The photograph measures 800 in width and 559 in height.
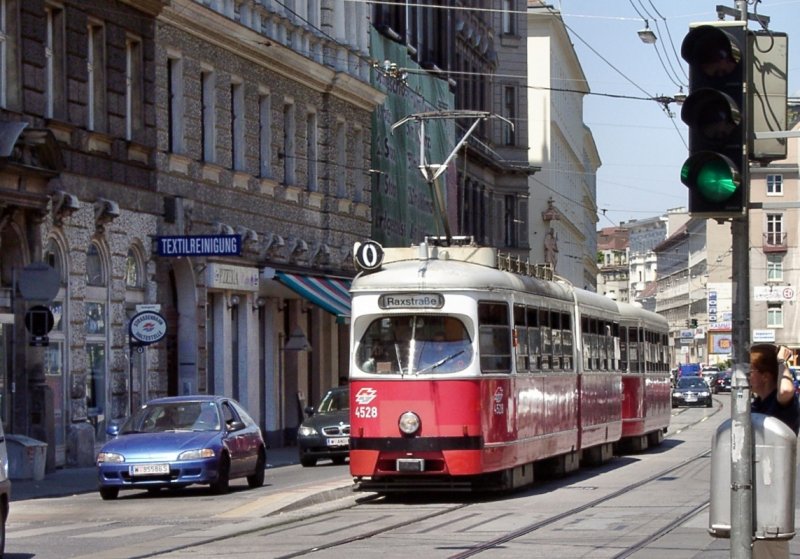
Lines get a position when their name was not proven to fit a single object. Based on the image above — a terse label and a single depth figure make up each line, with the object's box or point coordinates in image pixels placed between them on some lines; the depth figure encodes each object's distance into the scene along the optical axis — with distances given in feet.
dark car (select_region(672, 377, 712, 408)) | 260.83
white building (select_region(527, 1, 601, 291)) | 320.29
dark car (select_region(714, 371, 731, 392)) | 364.58
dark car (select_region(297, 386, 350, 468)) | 110.73
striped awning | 138.51
